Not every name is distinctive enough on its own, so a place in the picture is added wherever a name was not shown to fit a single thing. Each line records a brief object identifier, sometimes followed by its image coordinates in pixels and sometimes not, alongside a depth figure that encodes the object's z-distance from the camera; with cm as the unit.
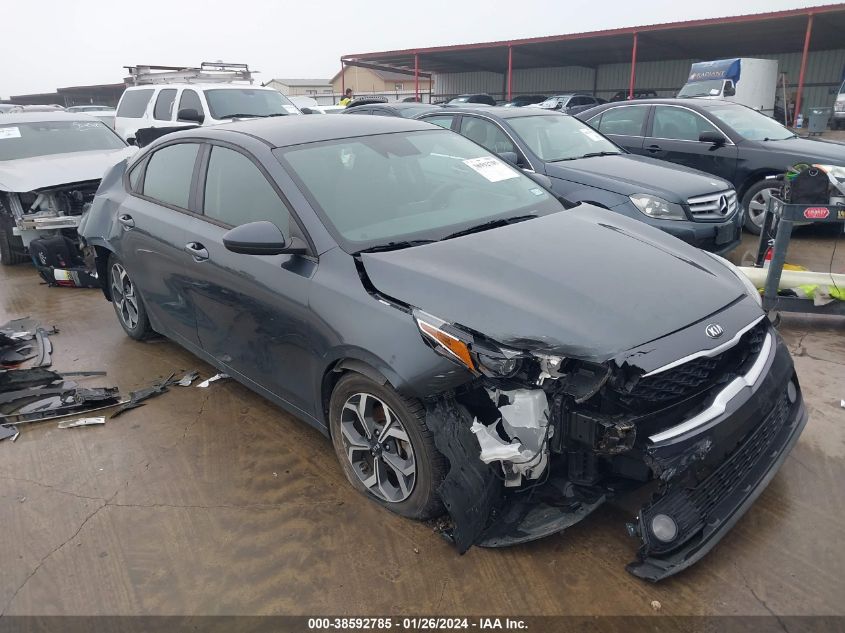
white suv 1007
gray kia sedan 232
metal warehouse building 2052
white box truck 1798
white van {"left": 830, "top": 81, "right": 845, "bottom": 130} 1858
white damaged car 677
